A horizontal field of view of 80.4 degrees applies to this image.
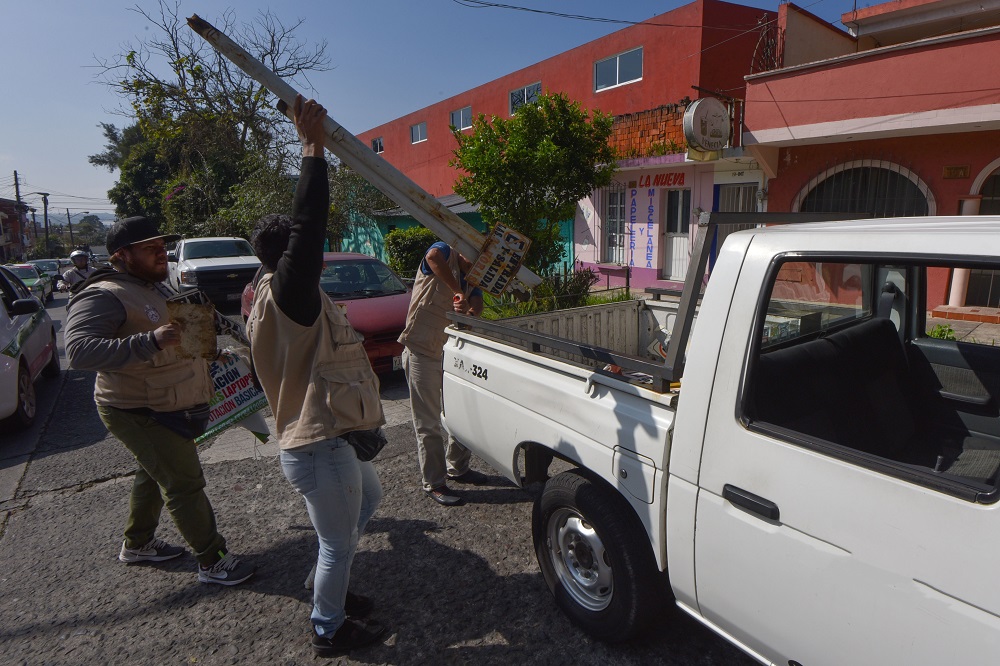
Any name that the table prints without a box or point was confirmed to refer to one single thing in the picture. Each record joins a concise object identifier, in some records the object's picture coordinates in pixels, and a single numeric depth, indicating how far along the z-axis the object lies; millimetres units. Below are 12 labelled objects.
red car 6492
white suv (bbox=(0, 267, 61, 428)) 5256
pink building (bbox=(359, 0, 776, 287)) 11789
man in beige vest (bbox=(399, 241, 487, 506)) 3807
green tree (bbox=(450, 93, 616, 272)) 7988
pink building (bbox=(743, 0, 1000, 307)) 7668
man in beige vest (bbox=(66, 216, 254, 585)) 2652
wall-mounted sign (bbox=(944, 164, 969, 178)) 8422
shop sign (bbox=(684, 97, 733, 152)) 9555
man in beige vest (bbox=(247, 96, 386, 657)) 2109
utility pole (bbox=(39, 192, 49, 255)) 54047
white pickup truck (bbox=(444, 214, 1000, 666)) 1485
